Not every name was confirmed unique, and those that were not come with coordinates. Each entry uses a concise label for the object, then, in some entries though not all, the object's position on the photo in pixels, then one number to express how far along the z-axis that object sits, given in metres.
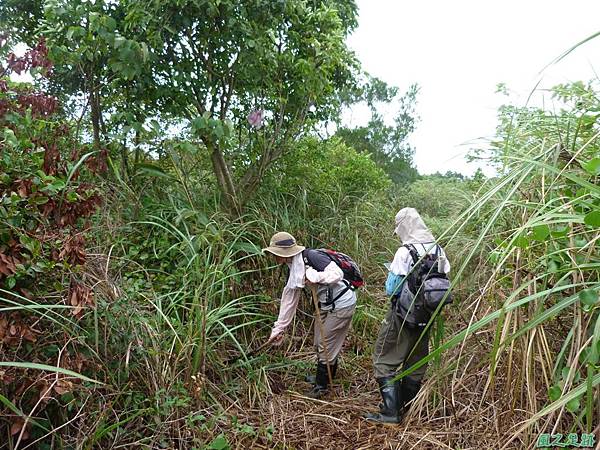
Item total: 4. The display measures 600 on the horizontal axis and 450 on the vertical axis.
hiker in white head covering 3.27
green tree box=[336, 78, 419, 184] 10.49
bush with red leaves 2.28
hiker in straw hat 3.82
